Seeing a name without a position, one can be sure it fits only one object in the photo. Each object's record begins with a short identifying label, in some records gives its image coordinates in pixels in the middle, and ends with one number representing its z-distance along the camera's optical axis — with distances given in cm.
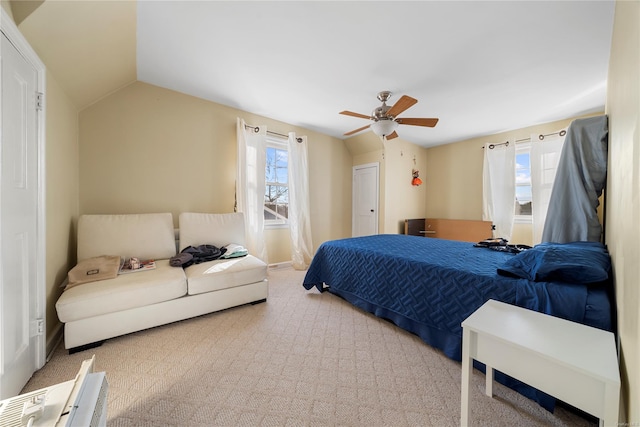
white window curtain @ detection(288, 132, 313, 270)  385
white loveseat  166
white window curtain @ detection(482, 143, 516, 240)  392
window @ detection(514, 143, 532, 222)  392
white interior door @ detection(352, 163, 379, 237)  451
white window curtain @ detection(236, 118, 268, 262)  331
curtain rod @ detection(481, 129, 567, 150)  335
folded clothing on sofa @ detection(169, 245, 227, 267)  228
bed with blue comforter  118
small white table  72
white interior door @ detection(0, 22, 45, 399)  117
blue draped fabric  176
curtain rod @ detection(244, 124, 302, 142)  343
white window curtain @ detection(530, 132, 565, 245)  348
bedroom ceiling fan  249
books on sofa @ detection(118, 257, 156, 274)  205
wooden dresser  414
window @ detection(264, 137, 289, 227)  388
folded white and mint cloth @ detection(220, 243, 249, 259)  259
